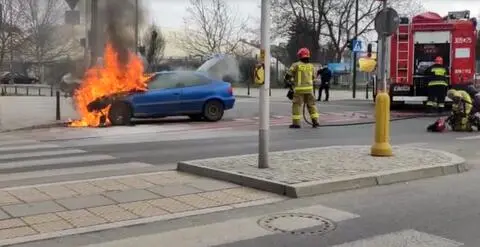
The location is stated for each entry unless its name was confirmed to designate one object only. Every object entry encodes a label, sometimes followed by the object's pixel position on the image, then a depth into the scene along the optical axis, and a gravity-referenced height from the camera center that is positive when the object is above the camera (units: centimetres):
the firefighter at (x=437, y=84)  1781 -2
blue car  1505 -48
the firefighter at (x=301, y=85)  1432 -8
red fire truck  1884 +99
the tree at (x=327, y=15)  5288 +580
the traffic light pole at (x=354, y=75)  2989 +35
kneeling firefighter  1383 -58
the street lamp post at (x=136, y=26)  1492 +134
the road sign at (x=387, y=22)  898 +90
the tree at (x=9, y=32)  3416 +304
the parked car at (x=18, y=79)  6006 +0
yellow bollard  879 -64
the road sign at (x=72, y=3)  1531 +191
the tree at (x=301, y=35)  5294 +405
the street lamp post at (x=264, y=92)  758 -13
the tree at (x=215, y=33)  5550 +435
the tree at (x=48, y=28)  1738 +189
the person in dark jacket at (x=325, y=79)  2547 +13
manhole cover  546 -131
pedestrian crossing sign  2830 +167
